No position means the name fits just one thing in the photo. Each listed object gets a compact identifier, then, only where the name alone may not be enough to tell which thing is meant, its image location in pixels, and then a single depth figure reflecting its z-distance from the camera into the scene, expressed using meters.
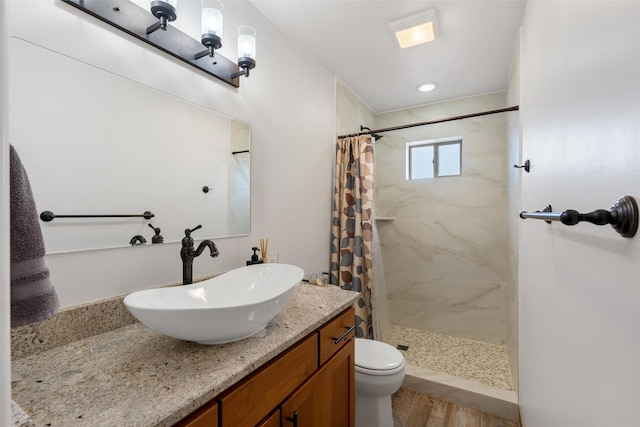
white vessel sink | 0.73
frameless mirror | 0.88
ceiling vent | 1.72
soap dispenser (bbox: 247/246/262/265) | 1.55
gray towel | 0.54
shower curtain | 2.26
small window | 2.92
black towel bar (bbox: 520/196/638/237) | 0.49
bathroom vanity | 0.60
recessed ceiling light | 2.60
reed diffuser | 1.62
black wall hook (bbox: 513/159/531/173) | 1.46
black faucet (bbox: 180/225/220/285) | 1.17
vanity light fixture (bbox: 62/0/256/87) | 1.03
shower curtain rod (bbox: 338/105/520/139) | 1.89
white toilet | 1.58
